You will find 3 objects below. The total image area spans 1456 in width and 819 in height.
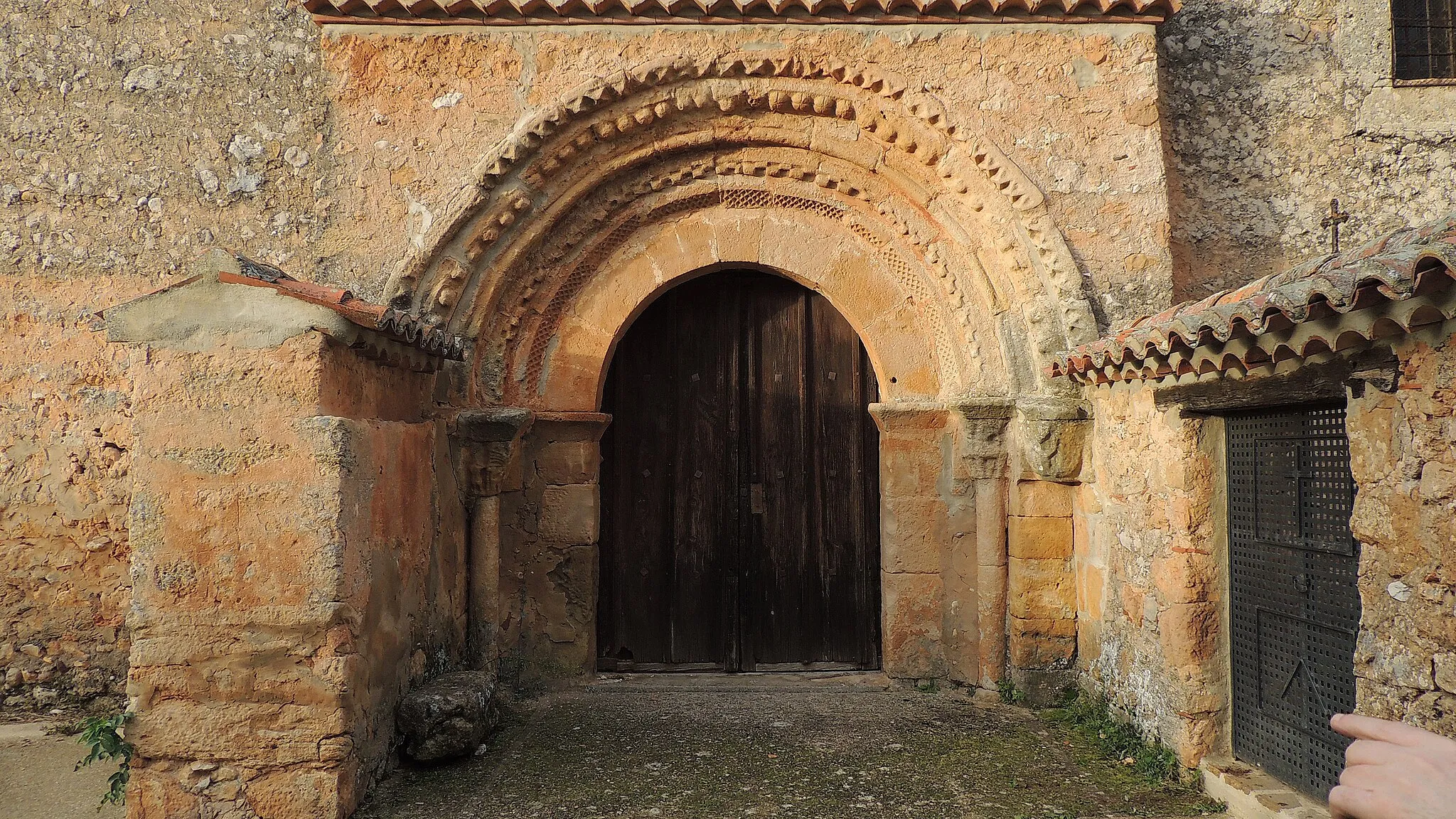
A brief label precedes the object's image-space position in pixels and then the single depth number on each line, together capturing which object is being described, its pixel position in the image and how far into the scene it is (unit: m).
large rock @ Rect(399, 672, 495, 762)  3.46
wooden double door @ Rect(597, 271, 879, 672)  5.01
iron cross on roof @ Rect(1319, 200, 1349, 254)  4.52
